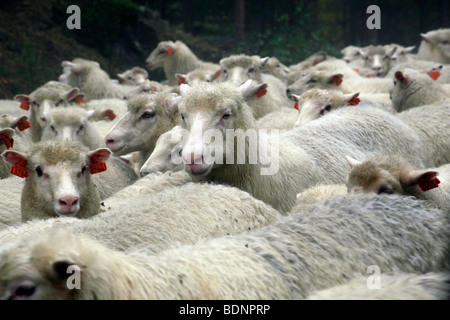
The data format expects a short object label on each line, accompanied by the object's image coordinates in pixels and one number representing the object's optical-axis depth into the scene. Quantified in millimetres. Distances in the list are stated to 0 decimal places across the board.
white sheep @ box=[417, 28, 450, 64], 13289
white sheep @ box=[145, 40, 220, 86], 12938
